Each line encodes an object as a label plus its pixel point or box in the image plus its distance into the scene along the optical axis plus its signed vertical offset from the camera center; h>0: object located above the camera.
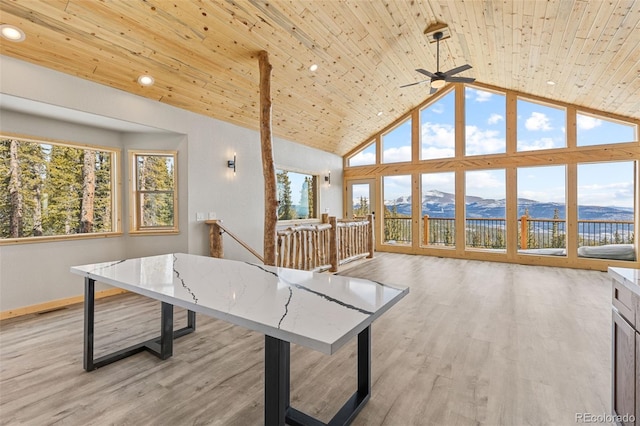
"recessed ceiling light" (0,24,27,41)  2.68 +1.66
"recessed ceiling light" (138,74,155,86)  3.70 +1.66
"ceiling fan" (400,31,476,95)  4.52 +2.04
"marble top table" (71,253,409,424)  1.23 -0.45
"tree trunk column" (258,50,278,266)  4.29 +0.36
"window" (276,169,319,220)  6.84 +0.41
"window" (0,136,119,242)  3.62 +0.33
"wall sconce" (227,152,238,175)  5.27 +0.87
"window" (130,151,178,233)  4.66 +0.33
